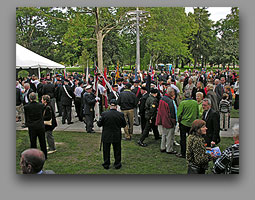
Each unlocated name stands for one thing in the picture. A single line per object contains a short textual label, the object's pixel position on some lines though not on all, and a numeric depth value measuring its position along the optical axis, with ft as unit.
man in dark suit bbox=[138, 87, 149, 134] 26.84
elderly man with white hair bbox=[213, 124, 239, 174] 13.74
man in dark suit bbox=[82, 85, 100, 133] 29.32
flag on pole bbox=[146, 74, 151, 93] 26.01
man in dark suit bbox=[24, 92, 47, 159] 19.75
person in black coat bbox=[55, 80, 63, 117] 36.73
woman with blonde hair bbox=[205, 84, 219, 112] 25.71
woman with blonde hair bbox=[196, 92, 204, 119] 21.80
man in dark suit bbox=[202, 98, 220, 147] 17.53
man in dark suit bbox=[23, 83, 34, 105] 30.77
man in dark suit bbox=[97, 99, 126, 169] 19.11
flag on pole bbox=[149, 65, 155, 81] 40.15
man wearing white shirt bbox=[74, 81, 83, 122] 34.93
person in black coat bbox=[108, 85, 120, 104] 29.25
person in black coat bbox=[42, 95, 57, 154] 21.27
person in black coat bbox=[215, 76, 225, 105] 31.04
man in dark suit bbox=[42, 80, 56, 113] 35.55
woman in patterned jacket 13.74
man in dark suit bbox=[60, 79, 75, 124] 33.91
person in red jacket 22.33
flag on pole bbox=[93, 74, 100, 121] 24.97
